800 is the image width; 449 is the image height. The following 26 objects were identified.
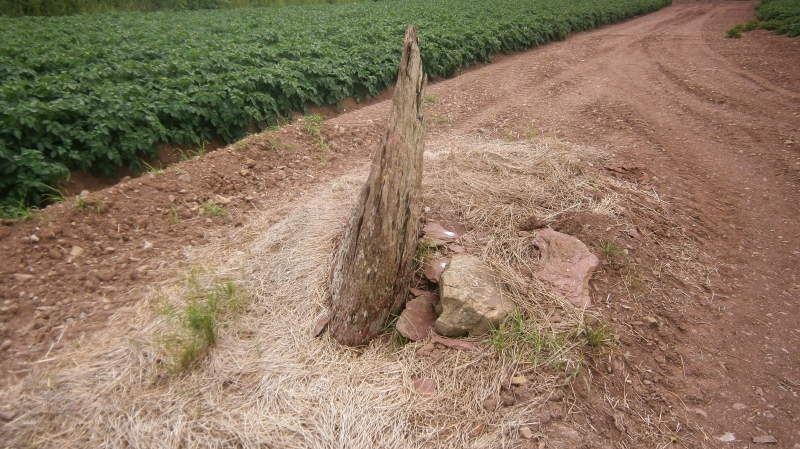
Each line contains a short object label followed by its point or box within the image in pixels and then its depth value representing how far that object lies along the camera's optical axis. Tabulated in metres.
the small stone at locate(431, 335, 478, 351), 2.47
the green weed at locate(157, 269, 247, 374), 2.46
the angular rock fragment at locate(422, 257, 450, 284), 2.81
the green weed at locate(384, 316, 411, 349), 2.59
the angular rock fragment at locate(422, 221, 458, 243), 3.16
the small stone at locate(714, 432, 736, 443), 2.14
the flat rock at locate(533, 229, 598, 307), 2.75
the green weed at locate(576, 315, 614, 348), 2.48
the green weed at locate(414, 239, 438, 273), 2.93
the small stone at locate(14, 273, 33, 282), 3.10
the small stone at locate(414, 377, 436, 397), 2.34
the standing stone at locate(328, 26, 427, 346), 2.56
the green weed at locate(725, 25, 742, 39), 11.11
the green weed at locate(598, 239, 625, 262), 3.08
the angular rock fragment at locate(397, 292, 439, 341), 2.59
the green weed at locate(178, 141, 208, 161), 4.93
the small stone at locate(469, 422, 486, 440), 2.14
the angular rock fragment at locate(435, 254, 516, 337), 2.50
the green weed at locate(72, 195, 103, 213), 3.70
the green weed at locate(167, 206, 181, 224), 3.89
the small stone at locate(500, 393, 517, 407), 2.26
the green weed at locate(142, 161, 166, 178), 4.30
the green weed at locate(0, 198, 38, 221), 3.54
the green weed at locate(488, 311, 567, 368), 2.41
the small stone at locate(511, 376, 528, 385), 2.31
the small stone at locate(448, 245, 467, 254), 3.05
